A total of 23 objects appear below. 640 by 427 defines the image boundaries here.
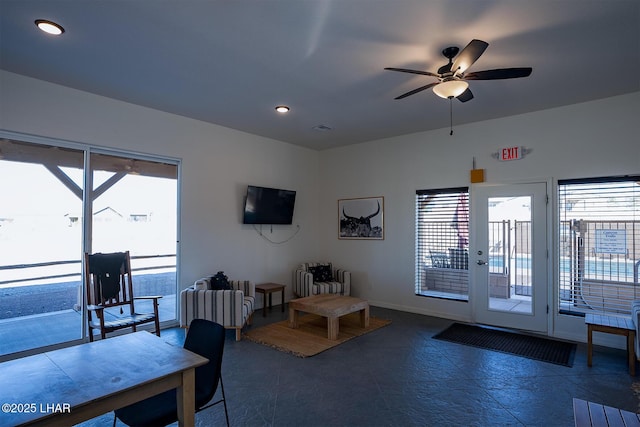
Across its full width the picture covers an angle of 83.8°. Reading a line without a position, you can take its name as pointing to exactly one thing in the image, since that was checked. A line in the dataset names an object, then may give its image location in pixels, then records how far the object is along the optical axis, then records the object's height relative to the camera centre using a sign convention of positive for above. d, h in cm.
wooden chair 375 -81
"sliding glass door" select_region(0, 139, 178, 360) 377 -8
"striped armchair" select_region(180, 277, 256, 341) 439 -104
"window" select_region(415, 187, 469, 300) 547 -30
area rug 418 -145
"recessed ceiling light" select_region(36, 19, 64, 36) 271 +152
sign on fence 423 -19
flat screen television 588 +31
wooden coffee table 450 -112
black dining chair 189 -99
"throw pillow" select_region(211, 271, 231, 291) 489 -83
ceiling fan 266 +125
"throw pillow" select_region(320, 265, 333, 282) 645 -91
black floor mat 395 -145
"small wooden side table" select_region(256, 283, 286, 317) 566 -106
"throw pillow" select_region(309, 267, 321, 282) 635 -88
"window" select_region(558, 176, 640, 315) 419 -23
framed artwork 638 +11
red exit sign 492 +101
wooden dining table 141 -72
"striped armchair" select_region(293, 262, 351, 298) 603 -103
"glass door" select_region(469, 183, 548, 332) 477 -44
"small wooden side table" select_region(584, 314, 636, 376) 346 -103
